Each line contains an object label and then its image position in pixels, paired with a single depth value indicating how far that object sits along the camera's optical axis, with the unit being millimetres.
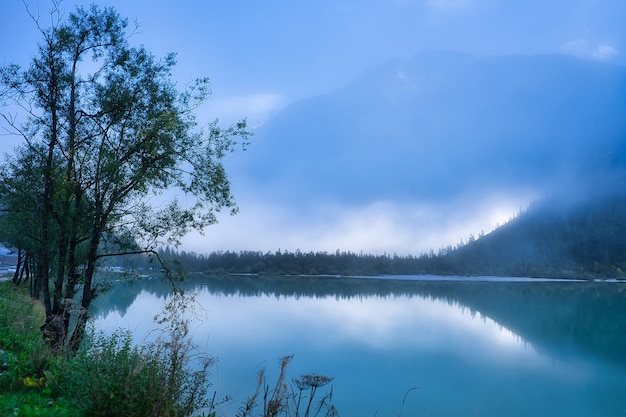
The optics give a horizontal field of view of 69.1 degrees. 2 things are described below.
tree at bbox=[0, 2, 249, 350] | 11133
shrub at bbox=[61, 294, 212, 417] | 5293
